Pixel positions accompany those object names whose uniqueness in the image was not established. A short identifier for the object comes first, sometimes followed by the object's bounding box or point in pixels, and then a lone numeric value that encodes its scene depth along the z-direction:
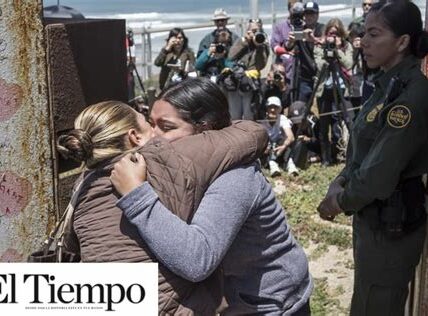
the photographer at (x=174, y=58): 9.64
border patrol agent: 2.70
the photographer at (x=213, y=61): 8.90
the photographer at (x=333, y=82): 7.82
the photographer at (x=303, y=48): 8.38
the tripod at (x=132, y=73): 9.85
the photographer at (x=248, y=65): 8.66
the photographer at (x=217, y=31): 9.23
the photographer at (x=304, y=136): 7.94
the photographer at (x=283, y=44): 8.63
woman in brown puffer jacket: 1.91
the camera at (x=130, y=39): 9.69
